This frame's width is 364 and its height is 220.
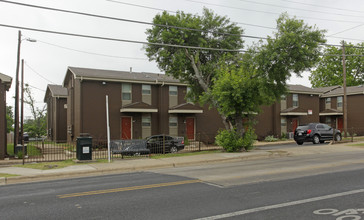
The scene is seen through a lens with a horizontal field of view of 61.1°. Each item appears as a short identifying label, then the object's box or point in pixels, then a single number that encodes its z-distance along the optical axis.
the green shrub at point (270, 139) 31.34
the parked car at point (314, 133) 24.27
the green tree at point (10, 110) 54.69
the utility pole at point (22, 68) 25.25
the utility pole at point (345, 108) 28.09
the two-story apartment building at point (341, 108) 36.09
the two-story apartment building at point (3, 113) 17.80
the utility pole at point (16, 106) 21.12
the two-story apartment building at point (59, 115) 32.53
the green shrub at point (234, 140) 17.66
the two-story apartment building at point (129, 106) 24.72
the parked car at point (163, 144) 18.73
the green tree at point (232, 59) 16.19
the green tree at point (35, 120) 37.72
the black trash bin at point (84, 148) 14.98
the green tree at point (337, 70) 56.69
